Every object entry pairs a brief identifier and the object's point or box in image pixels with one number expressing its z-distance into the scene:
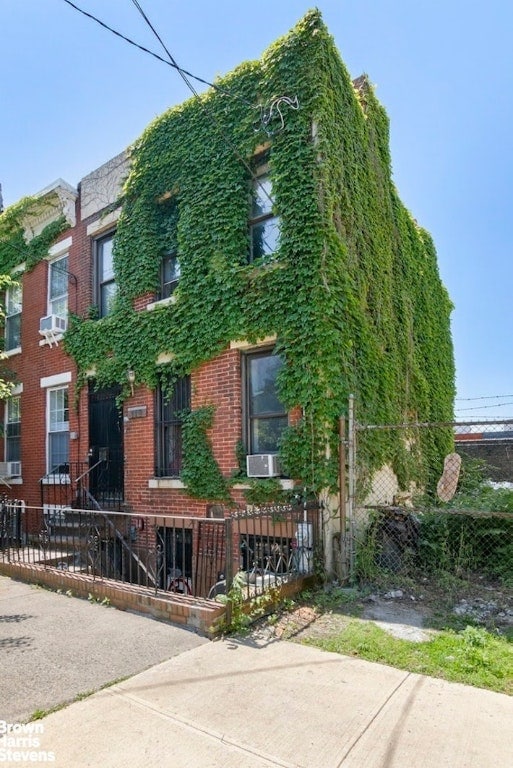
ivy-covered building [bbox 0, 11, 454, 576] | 6.73
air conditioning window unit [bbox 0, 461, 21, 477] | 11.57
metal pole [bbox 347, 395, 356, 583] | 6.33
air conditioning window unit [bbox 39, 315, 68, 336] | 10.51
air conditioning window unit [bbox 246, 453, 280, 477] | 6.64
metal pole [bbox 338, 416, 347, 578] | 6.27
